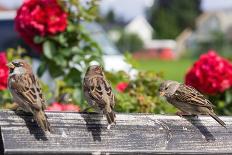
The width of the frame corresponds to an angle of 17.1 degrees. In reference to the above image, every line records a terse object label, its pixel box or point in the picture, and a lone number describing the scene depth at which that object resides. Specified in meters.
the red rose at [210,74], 6.06
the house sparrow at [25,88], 3.60
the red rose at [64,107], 5.17
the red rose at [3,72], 5.62
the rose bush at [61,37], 5.87
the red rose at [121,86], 5.81
